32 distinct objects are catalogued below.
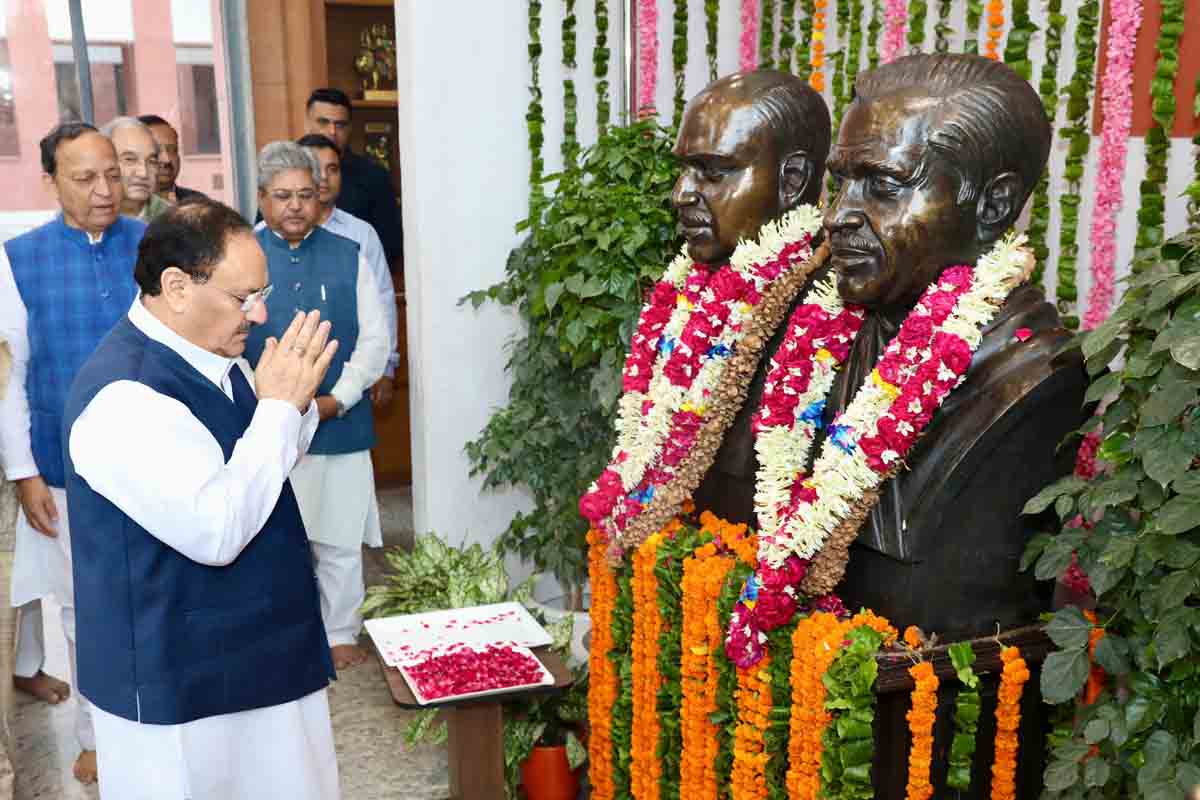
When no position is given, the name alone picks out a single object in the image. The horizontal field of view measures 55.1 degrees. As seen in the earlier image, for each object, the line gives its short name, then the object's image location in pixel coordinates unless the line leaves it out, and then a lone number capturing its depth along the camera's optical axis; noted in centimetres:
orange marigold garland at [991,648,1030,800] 213
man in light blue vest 404
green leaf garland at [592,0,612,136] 420
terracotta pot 329
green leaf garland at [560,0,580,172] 419
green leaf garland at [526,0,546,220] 417
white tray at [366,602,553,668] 312
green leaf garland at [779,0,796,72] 388
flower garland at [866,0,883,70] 333
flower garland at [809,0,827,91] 361
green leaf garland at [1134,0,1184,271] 256
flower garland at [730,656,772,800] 230
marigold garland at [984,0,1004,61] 292
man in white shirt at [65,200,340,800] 204
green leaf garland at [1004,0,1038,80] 287
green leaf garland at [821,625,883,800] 204
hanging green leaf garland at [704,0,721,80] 414
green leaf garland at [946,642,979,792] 210
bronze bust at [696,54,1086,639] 208
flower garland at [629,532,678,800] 274
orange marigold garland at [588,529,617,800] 302
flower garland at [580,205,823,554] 262
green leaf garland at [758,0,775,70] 399
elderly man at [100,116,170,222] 418
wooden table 298
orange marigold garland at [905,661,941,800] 205
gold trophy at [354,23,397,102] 705
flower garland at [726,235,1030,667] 209
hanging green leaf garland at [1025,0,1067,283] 282
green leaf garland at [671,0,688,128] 412
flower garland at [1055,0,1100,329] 276
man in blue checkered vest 342
